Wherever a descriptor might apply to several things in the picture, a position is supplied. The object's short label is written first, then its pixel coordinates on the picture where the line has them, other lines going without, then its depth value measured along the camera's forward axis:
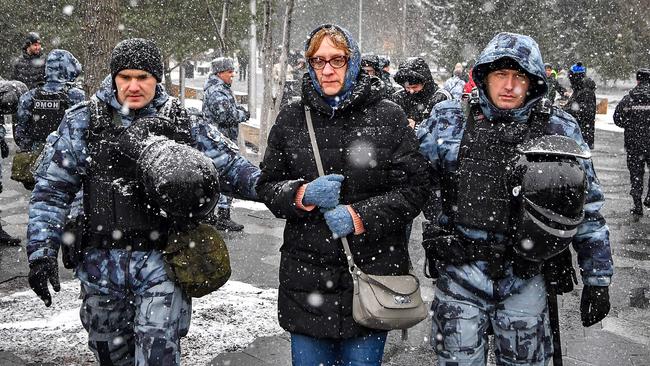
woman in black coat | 2.81
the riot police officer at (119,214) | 3.00
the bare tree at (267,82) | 10.89
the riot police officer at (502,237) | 2.84
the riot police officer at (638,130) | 9.16
